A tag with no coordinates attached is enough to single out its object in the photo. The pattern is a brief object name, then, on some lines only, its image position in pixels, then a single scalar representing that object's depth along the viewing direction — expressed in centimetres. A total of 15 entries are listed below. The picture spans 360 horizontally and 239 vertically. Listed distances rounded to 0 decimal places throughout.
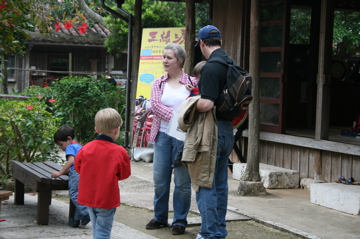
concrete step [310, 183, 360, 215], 669
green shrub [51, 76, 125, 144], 1196
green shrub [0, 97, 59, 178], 708
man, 470
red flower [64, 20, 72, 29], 885
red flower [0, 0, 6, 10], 605
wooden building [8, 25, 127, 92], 2347
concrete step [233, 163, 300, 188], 829
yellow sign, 1065
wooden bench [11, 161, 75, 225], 548
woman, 539
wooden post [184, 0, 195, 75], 937
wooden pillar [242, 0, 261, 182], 769
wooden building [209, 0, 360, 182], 803
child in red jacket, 445
